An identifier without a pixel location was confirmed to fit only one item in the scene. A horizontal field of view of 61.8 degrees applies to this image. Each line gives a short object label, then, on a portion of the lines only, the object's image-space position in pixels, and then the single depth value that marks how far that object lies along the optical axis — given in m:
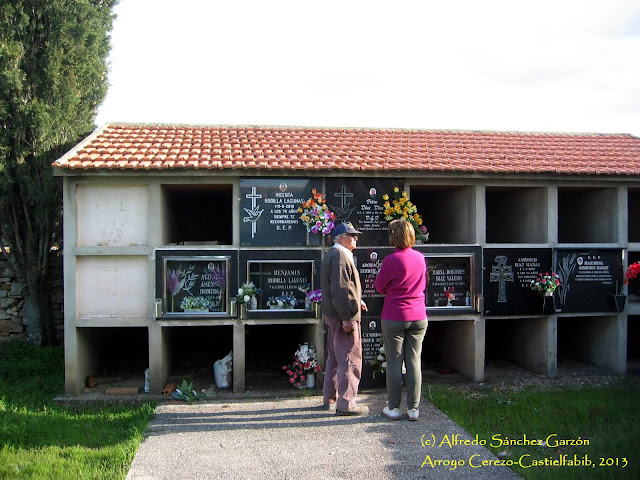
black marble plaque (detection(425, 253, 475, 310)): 7.40
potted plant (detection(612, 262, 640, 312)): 7.79
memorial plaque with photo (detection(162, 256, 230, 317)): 7.02
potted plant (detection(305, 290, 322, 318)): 7.01
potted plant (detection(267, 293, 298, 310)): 7.12
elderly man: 5.45
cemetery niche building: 6.98
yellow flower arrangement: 7.14
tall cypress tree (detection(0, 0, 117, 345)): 8.59
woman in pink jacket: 5.28
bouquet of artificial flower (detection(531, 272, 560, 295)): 7.46
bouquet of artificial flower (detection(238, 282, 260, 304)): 6.91
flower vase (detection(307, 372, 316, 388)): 7.07
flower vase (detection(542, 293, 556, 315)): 7.54
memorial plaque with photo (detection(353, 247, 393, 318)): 7.18
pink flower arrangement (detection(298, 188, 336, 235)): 6.97
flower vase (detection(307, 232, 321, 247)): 7.11
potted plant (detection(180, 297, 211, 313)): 7.03
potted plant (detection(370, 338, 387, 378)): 7.03
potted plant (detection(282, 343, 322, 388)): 7.02
